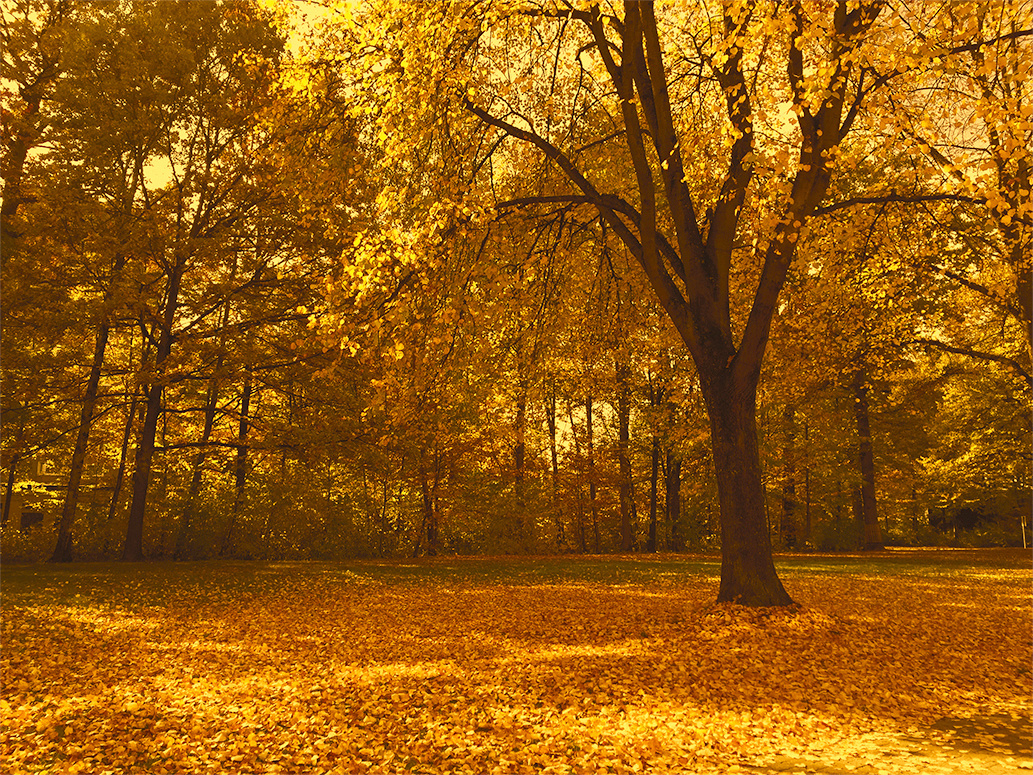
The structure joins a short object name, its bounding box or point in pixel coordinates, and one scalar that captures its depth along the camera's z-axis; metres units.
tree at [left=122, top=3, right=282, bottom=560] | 16.72
